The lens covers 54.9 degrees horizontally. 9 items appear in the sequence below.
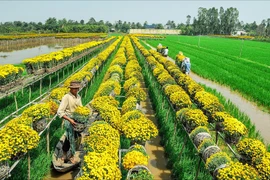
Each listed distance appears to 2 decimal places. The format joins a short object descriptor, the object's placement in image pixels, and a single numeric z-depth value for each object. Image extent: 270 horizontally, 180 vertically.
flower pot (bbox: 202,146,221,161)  5.38
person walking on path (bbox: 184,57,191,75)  17.70
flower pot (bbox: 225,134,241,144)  6.63
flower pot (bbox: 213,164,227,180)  4.77
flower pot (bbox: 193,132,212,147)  6.02
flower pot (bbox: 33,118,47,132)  6.47
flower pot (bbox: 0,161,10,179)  4.39
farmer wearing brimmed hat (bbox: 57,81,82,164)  5.88
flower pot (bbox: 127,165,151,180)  4.61
